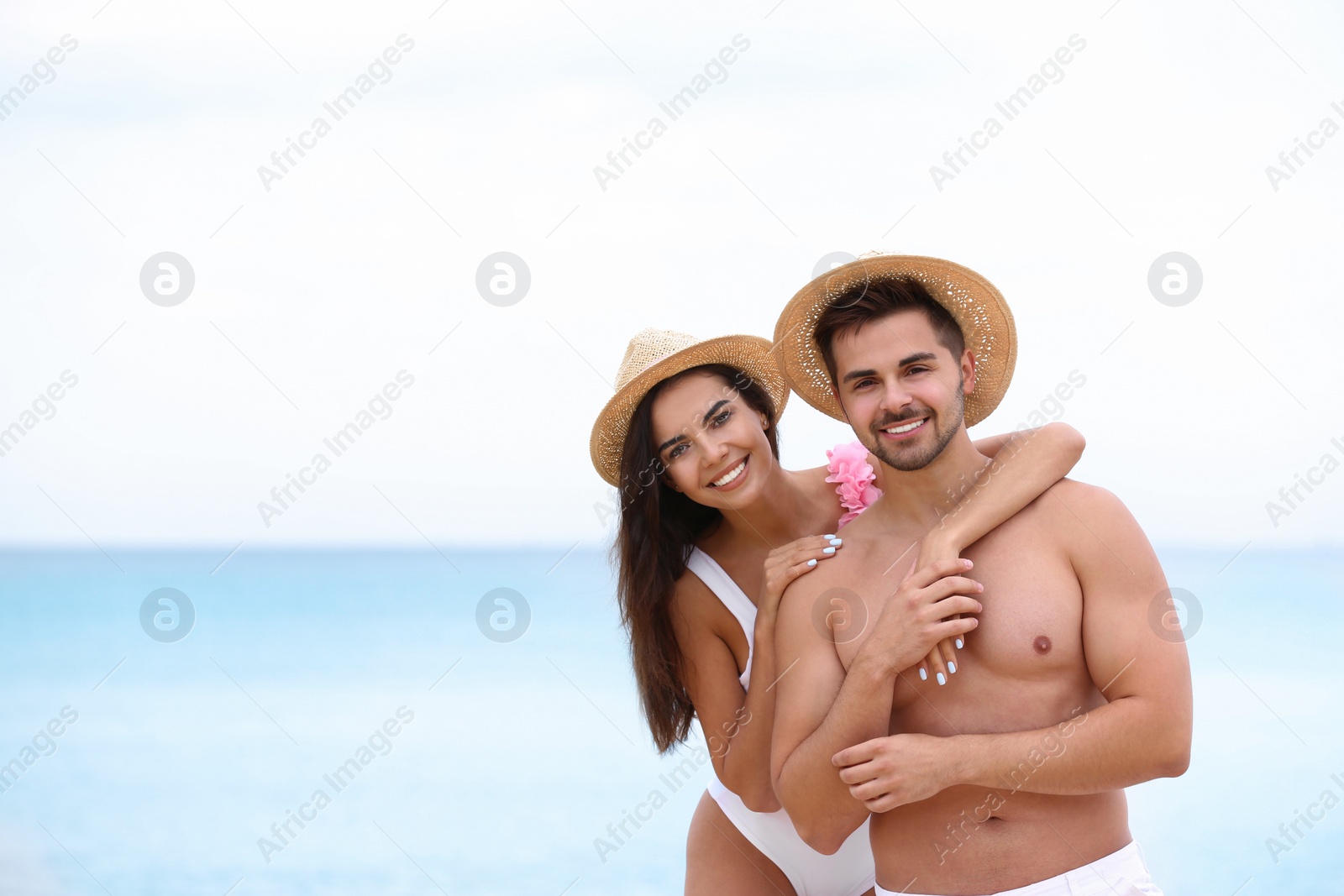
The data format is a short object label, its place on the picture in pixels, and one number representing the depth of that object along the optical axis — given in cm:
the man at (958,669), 479
